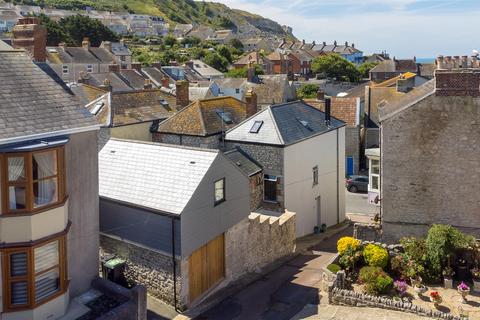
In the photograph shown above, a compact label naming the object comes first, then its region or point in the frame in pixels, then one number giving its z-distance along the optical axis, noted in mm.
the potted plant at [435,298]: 18453
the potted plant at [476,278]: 19656
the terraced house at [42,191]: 14039
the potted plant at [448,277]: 19969
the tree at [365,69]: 110169
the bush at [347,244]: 21500
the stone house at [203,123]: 30375
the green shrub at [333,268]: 20469
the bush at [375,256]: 20844
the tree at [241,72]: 88300
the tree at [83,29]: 117500
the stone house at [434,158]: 22297
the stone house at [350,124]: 44719
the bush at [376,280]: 19453
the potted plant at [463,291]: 18716
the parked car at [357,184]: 42000
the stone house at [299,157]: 28562
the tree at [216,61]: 109750
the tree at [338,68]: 103938
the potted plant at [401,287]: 19500
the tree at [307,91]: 73631
